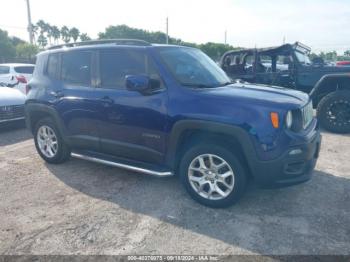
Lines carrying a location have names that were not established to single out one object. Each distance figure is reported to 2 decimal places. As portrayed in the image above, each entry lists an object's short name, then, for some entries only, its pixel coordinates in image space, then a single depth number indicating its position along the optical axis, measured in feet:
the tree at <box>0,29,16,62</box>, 127.24
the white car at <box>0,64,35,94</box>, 37.14
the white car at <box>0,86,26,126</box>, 23.91
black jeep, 22.86
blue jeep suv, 10.66
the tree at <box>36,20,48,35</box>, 267.49
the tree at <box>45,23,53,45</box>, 270.67
